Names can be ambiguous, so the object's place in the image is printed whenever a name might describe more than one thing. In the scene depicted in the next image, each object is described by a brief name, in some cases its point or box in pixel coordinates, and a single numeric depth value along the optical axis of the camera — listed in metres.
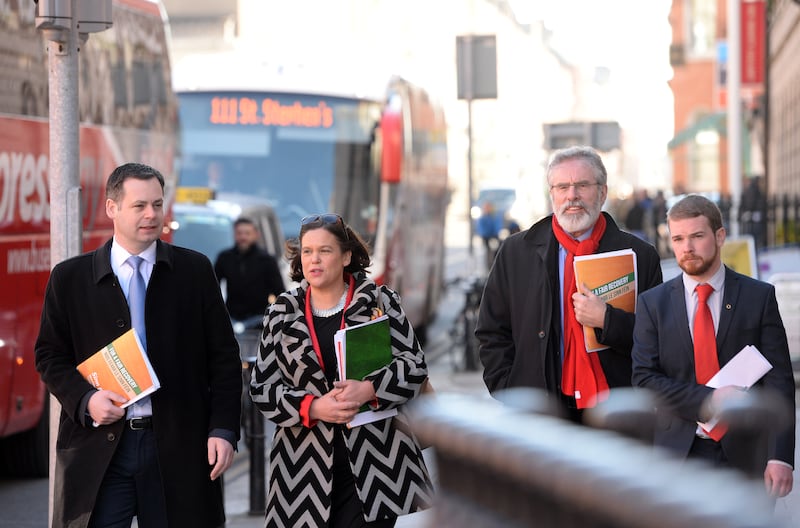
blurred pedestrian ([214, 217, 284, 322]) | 13.02
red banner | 32.44
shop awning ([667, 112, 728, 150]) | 46.42
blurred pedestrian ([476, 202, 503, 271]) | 34.06
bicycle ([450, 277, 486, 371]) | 15.95
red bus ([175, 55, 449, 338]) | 15.95
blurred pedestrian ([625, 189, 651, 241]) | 34.38
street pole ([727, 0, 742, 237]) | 21.61
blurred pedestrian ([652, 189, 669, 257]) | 28.61
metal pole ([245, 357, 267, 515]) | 8.41
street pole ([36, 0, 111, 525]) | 6.14
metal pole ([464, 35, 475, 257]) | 16.34
